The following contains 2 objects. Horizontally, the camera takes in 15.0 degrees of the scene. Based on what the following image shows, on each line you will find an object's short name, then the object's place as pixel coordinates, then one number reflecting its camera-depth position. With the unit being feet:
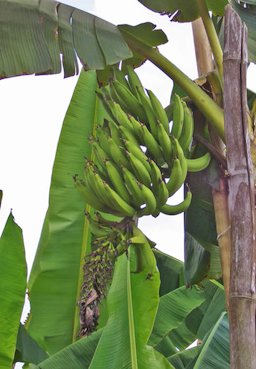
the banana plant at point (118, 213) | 13.77
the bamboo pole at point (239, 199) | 12.04
